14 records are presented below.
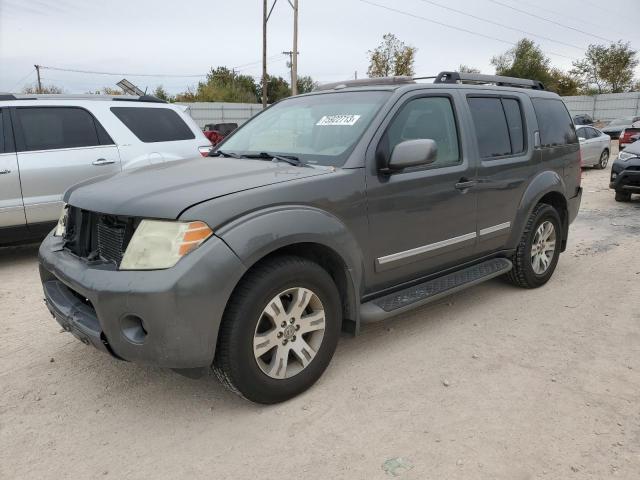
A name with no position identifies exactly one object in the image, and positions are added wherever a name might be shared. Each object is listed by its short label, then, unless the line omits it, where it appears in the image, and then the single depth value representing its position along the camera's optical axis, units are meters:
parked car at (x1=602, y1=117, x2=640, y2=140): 24.25
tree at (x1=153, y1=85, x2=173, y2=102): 54.89
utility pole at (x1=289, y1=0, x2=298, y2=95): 23.31
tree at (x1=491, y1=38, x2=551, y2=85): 50.12
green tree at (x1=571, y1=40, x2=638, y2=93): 46.91
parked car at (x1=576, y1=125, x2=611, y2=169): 14.68
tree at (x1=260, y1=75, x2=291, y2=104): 62.08
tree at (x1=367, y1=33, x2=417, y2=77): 37.09
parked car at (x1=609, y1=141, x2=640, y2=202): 9.40
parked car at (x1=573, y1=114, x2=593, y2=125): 22.84
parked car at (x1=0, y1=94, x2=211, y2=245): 5.52
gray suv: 2.49
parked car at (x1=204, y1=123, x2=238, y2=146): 15.05
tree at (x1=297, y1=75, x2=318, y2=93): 65.37
